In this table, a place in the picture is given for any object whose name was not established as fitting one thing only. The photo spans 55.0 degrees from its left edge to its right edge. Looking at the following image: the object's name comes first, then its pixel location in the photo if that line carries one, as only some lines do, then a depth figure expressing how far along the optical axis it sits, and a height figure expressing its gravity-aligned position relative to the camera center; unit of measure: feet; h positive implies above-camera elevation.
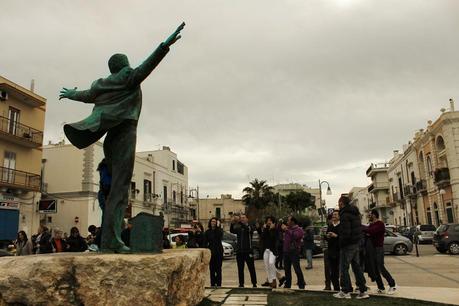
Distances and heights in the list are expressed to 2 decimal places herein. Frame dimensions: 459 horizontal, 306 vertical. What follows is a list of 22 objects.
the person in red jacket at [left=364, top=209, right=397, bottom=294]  28.07 -0.60
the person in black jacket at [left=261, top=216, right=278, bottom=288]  31.32 -0.64
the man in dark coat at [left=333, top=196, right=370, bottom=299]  25.80 -0.85
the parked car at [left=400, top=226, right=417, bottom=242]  99.83 +0.74
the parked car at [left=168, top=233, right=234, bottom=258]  72.29 -1.45
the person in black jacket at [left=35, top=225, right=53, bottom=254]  33.50 +0.13
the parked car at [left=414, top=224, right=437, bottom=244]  98.84 -0.08
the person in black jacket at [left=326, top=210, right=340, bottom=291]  29.07 -0.78
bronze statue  18.80 +5.09
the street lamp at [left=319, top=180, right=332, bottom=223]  108.27 +10.82
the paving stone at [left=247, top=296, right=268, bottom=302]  24.52 -3.31
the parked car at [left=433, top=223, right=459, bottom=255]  67.21 -0.77
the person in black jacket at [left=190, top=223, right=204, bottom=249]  37.19 +0.37
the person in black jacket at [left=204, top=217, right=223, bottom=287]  33.32 -0.49
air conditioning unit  80.74 +27.38
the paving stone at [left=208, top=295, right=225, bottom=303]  24.09 -3.20
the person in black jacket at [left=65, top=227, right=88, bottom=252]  32.76 +0.18
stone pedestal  15.24 -1.25
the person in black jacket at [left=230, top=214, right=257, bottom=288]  32.53 -0.46
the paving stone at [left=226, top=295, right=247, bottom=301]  24.72 -3.25
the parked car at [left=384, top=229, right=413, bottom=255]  68.23 -1.49
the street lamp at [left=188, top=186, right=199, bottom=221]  182.05 +19.94
